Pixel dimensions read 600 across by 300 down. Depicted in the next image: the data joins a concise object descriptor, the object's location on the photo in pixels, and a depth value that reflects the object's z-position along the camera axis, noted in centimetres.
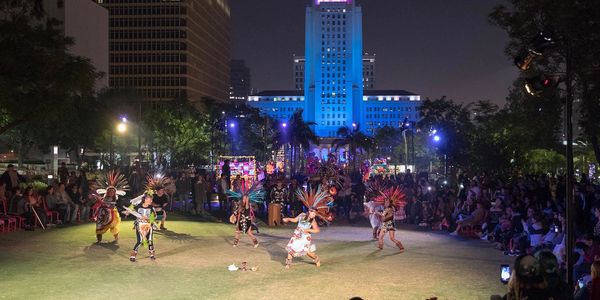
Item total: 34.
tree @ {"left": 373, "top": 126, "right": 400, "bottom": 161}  9900
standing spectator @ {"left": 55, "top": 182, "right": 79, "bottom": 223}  2150
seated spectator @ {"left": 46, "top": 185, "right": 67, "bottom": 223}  2133
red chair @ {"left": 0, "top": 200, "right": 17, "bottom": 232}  1911
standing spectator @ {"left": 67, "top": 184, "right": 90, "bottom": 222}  2250
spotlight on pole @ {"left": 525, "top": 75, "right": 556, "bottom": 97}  991
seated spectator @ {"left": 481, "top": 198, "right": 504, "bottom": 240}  1892
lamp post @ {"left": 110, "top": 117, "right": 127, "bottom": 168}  3288
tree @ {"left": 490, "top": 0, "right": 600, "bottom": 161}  1778
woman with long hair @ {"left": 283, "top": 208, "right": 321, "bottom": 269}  1352
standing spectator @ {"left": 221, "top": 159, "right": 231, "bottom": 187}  2732
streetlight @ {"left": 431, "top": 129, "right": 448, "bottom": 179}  4066
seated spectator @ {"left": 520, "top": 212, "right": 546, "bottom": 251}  1418
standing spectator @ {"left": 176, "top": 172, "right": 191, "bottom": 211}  2830
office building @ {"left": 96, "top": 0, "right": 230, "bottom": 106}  12594
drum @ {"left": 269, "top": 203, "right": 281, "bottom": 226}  2234
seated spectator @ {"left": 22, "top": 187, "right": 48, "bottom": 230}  1983
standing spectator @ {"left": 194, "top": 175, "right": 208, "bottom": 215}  2608
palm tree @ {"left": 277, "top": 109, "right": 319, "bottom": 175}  6306
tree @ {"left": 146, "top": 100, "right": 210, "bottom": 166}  5547
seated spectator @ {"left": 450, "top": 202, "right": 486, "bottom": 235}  1977
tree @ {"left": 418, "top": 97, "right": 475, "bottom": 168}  4047
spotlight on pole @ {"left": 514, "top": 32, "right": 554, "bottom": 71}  966
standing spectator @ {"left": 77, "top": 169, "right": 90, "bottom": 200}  2383
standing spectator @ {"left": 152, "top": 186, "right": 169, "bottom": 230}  1797
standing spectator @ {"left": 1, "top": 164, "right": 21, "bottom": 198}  2195
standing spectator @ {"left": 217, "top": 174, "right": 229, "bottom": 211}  2553
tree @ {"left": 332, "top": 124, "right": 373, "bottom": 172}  6675
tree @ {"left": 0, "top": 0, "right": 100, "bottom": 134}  1841
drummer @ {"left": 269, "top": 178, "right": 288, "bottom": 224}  2241
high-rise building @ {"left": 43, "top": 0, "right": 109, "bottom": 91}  6291
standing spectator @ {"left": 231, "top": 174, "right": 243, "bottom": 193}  2074
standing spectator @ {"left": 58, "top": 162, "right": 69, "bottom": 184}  2435
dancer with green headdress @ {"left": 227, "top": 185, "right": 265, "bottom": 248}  1623
